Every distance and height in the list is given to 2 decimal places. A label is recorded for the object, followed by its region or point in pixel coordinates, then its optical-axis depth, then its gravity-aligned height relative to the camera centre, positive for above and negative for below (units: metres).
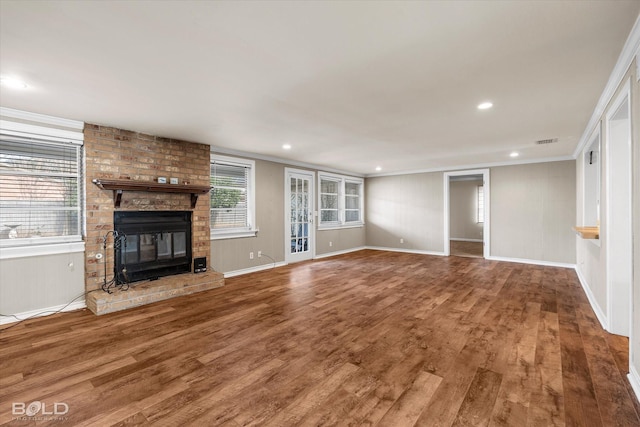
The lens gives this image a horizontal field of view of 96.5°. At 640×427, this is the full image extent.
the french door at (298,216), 6.46 -0.06
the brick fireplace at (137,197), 3.69 +0.25
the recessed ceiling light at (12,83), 2.45 +1.17
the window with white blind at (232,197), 5.18 +0.32
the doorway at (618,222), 2.65 -0.10
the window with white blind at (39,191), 3.27 +0.29
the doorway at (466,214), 9.98 -0.05
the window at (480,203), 9.98 +0.31
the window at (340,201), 7.62 +0.36
